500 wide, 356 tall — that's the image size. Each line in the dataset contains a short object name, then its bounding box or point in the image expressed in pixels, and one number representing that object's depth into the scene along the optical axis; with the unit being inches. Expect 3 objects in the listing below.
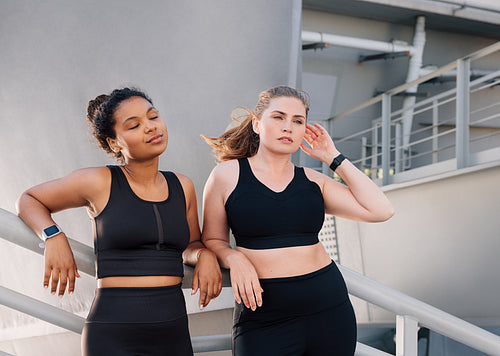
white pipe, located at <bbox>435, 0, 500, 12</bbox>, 287.6
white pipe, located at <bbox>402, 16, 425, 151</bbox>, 298.5
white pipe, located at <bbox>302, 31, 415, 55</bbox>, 276.2
